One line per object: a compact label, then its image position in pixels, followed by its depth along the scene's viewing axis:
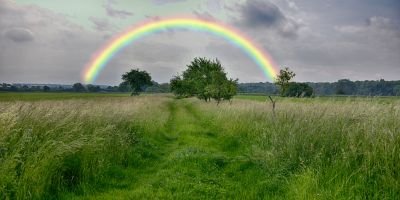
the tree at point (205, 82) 41.56
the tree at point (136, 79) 113.62
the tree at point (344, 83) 77.70
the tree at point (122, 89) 177.15
